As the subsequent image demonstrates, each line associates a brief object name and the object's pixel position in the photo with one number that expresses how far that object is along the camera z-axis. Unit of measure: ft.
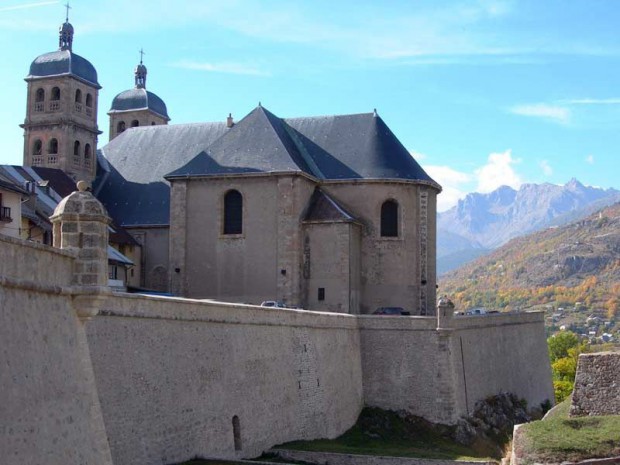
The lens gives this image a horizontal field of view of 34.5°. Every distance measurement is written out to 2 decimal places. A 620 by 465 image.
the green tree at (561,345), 308.19
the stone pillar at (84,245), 57.21
